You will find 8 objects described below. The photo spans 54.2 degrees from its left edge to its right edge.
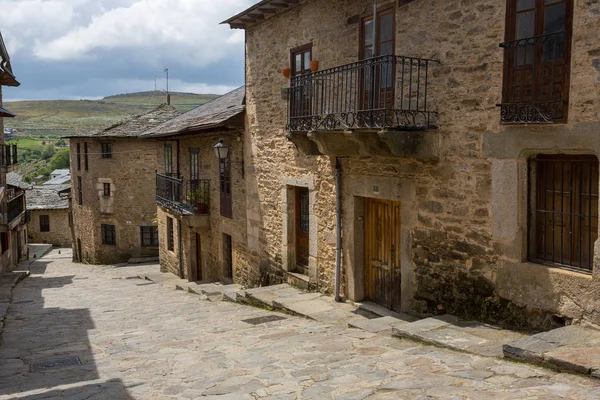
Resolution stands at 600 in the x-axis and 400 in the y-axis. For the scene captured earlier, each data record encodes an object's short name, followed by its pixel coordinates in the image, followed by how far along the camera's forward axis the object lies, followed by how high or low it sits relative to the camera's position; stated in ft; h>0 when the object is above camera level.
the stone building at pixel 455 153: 20.76 -0.05
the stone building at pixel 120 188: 92.94 -5.66
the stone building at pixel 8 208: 75.92 -7.71
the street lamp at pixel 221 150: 43.80 +0.23
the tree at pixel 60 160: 297.74 -3.29
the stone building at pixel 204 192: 46.44 -3.57
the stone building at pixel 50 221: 143.13 -16.58
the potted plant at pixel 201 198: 54.24 -4.17
